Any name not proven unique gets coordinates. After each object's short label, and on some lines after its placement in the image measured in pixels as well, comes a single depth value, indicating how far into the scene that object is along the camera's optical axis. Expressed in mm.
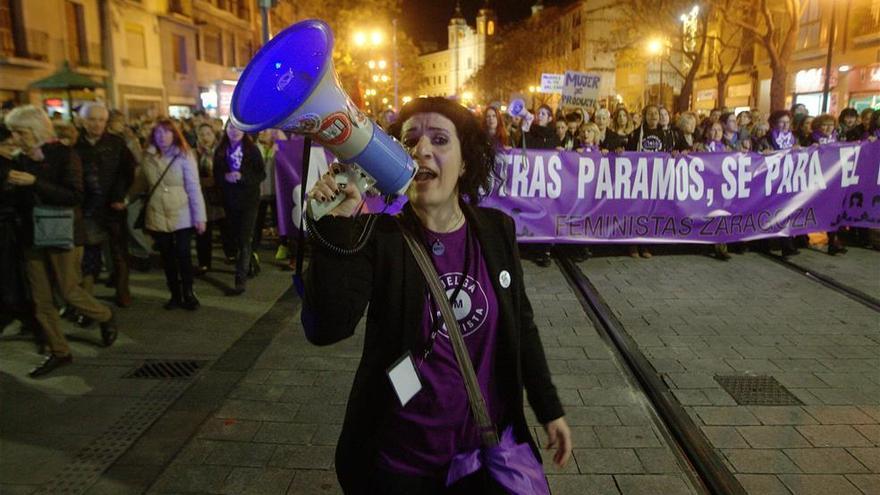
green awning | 13758
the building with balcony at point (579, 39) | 63938
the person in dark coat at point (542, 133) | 9484
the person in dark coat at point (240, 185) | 7164
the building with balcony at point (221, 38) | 30312
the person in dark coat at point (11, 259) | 4836
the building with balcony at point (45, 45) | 18188
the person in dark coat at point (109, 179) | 5951
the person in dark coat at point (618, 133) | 9547
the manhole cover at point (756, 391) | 4262
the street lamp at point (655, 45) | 29628
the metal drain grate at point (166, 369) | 4820
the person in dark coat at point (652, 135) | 9367
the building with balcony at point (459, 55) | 120812
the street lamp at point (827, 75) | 20578
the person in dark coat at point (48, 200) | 4707
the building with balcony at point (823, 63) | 22234
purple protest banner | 8562
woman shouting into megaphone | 1713
